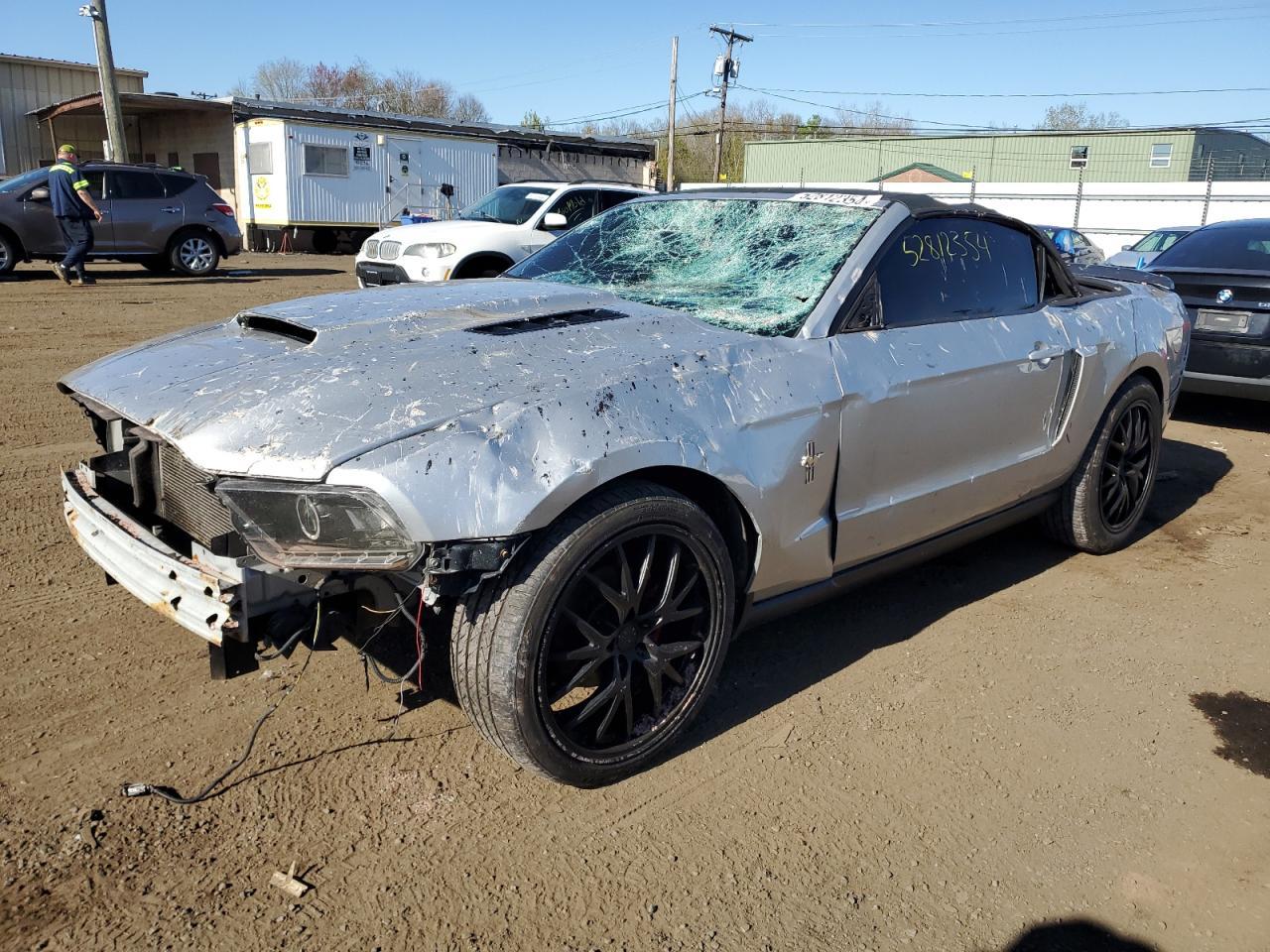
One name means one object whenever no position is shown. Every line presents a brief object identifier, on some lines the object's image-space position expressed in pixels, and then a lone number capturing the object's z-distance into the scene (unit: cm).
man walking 1357
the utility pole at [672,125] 3784
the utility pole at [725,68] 4132
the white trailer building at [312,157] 2450
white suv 1109
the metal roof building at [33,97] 3197
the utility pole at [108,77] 1952
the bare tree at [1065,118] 7162
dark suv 1418
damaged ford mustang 243
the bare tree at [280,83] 7081
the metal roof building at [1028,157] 4519
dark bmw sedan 702
